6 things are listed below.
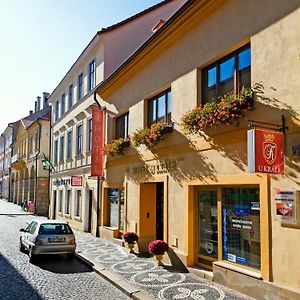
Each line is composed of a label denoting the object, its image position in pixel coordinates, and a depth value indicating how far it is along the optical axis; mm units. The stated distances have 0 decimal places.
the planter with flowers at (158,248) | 10877
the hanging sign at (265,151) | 6730
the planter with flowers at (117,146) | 14953
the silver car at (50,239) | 12102
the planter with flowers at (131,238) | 13281
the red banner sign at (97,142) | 17547
